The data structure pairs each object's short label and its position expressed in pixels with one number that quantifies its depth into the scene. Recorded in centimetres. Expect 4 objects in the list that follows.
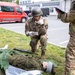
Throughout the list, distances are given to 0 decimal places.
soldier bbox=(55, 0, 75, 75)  193
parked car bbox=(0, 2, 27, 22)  1019
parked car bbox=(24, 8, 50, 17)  1730
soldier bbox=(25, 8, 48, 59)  299
